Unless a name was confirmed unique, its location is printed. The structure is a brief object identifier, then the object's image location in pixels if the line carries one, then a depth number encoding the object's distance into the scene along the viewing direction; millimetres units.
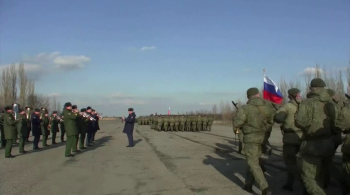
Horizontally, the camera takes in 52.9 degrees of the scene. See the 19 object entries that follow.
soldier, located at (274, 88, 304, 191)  6469
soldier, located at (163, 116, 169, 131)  30422
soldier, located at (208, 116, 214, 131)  31161
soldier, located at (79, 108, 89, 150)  14633
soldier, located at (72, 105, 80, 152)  12562
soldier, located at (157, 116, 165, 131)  30483
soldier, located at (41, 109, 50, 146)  16516
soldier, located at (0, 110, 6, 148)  15748
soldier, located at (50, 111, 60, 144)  18031
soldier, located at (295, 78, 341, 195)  4941
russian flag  11109
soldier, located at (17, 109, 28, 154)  13367
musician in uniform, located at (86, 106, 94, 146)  16344
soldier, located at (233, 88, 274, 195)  6031
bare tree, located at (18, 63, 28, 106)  52156
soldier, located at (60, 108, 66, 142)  18966
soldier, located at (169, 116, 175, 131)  30312
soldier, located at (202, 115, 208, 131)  30494
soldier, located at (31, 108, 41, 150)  14906
